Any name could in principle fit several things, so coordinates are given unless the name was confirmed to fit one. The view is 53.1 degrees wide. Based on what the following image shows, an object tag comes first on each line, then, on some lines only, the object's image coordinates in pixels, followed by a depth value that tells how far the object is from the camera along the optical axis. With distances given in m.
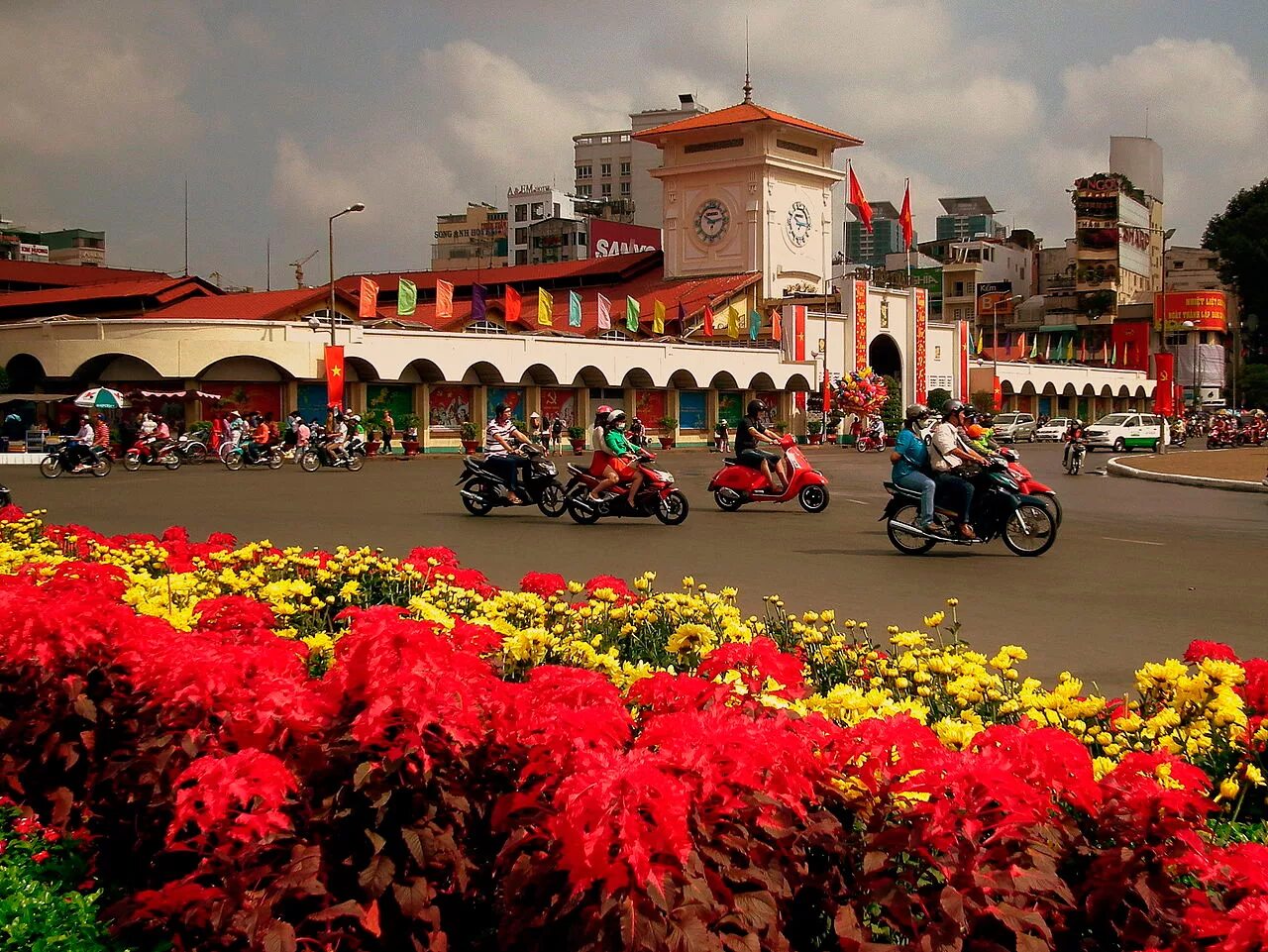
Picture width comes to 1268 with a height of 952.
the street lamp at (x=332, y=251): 41.22
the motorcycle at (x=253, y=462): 32.38
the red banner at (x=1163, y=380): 48.83
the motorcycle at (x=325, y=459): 32.94
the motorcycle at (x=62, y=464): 27.39
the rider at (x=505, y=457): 17.61
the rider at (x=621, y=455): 16.28
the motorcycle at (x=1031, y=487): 13.13
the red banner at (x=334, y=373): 41.81
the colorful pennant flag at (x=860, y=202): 59.66
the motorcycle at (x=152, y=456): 31.05
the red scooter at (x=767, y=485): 18.31
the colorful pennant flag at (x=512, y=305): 50.31
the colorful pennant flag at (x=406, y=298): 44.38
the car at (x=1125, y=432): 46.22
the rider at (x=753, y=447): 17.98
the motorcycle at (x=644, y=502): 16.33
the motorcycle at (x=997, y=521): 12.80
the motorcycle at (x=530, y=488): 17.56
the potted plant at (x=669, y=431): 54.22
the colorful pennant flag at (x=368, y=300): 45.44
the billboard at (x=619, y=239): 82.06
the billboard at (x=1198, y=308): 88.69
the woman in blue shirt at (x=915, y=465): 13.08
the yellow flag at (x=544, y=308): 49.31
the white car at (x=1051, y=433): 59.94
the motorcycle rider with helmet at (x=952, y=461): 12.95
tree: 84.31
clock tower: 64.88
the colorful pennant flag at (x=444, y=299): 48.56
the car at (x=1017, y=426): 58.25
